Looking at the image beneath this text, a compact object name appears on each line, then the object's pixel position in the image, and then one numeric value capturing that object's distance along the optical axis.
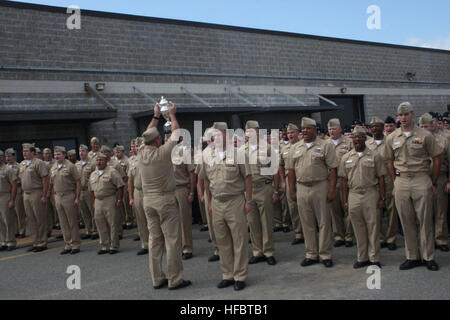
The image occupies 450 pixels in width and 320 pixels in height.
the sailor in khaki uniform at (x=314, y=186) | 6.19
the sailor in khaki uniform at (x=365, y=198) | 5.98
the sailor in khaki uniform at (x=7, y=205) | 9.19
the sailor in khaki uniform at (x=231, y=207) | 5.60
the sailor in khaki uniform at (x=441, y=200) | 6.66
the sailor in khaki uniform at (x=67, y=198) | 8.44
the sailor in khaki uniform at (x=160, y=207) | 5.68
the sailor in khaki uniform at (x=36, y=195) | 8.88
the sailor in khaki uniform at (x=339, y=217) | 7.46
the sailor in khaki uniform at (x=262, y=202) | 6.75
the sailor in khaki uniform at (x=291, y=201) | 7.87
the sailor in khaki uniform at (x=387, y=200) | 6.87
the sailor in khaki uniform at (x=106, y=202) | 8.26
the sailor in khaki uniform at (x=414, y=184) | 5.64
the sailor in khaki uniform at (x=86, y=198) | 10.16
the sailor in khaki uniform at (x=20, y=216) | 10.86
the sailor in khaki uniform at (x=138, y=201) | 8.10
